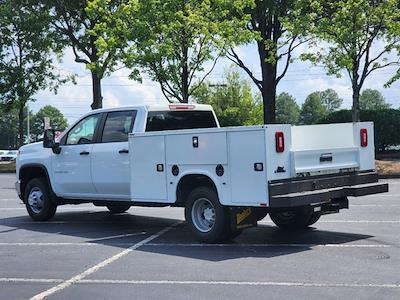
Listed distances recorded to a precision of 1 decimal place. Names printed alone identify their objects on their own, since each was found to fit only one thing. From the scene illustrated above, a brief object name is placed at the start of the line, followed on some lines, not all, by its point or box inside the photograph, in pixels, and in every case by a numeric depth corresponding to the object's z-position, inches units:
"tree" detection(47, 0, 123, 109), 1284.4
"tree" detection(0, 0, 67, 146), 1330.0
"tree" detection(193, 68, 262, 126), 2471.7
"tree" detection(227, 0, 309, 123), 942.7
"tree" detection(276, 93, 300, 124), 5398.6
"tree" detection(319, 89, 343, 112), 5378.0
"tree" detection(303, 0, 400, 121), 867.4
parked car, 2719.5
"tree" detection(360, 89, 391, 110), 4893.0
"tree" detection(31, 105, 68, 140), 5686.0
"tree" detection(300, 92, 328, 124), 4628.4
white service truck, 319.0
